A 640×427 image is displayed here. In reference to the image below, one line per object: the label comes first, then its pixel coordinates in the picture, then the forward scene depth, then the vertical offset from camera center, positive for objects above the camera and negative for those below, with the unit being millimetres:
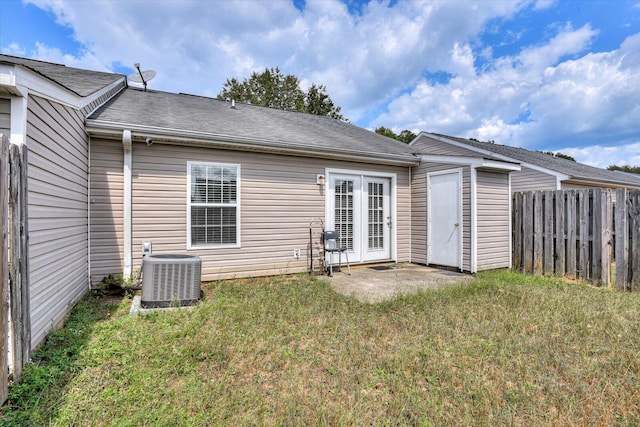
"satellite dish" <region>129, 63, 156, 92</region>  7688 +3621
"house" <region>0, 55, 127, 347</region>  2428 +445
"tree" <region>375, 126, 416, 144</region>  27938 +8143
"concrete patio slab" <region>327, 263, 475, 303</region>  4641 -1210
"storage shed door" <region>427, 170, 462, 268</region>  6461 -73
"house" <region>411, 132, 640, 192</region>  8353 +1602
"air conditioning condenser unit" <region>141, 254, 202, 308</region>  3891 -878
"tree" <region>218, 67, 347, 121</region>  24500 +10272
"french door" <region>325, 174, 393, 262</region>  6680 +34
